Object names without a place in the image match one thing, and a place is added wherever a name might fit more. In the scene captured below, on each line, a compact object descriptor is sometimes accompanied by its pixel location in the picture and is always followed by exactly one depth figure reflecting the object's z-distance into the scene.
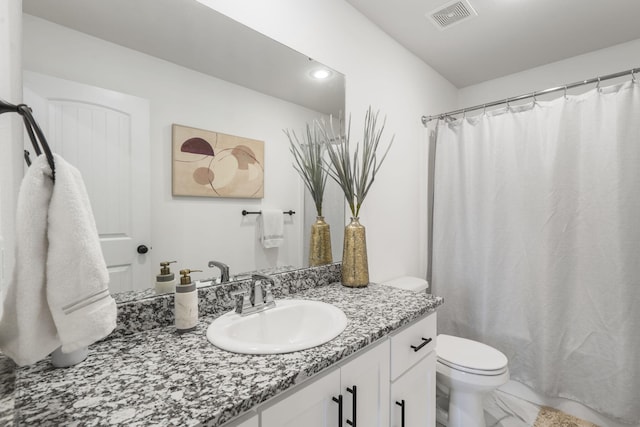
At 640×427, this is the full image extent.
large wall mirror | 0.83
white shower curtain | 1.53
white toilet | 1.40
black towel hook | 0.53
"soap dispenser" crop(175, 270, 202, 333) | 0.89
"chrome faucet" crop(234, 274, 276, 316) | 1.04
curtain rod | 1.50
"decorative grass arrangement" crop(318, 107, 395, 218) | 1.48
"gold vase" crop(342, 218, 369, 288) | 1.43
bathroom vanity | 0.56
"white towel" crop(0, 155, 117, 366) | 0.52
